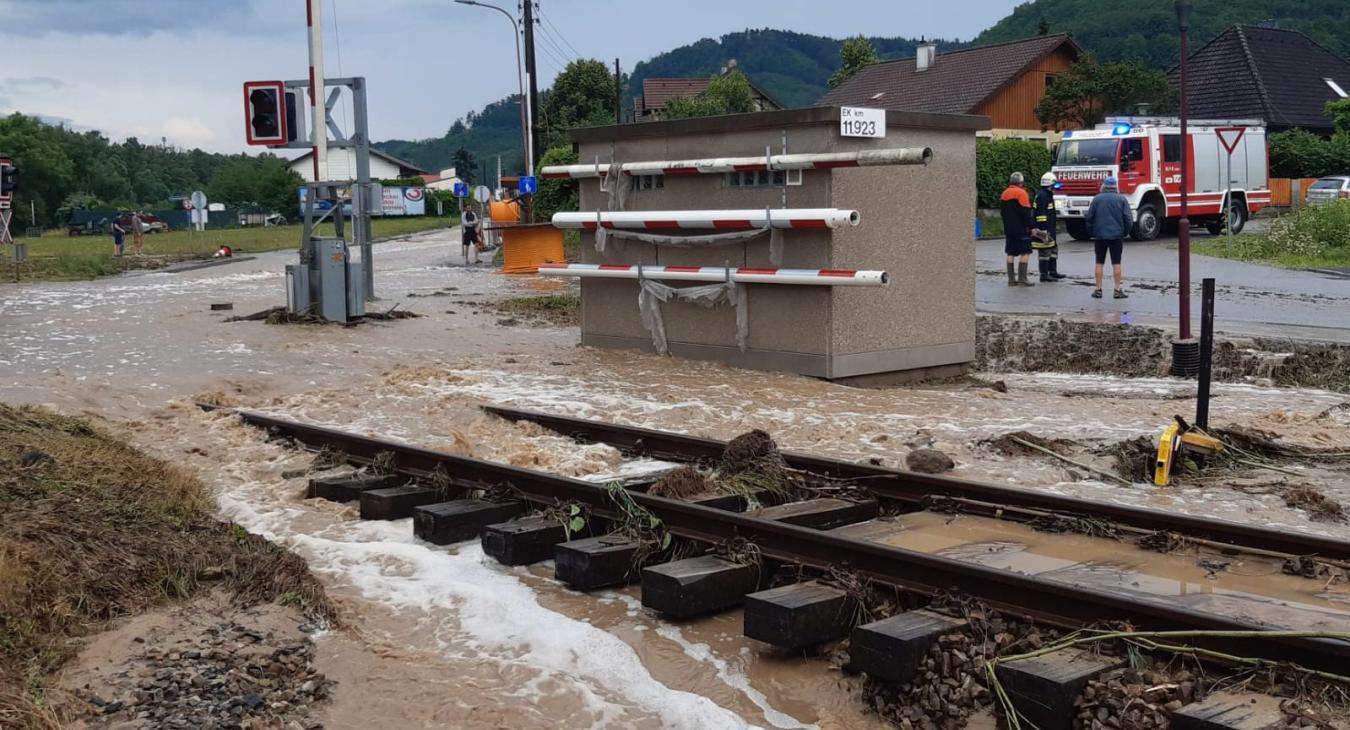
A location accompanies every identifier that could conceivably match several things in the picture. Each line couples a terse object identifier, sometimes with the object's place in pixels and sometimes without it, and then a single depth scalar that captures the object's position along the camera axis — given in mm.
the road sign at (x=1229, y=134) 30578
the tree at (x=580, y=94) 80938
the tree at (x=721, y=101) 58312
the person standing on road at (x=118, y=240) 42188
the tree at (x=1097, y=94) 56188
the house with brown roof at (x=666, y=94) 87938
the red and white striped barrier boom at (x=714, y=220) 11914
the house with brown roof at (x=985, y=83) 62812
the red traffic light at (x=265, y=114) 17875
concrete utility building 12602
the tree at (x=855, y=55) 89312
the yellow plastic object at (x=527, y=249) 29859
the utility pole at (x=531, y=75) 42931
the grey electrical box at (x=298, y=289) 18078
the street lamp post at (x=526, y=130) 43812
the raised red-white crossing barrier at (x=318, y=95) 18594
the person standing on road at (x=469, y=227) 35812
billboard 110938
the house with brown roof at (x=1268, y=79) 60875
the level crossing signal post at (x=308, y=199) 17906
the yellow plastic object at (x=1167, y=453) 8328
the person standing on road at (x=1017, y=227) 21828
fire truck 33031
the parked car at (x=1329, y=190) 38406
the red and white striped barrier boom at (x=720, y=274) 11969
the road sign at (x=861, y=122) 12219
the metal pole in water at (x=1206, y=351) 9164
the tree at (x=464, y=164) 144625
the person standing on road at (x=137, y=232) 44859
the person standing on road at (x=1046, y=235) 22609
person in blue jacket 19828
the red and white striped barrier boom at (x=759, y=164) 11195
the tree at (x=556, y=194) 37781
